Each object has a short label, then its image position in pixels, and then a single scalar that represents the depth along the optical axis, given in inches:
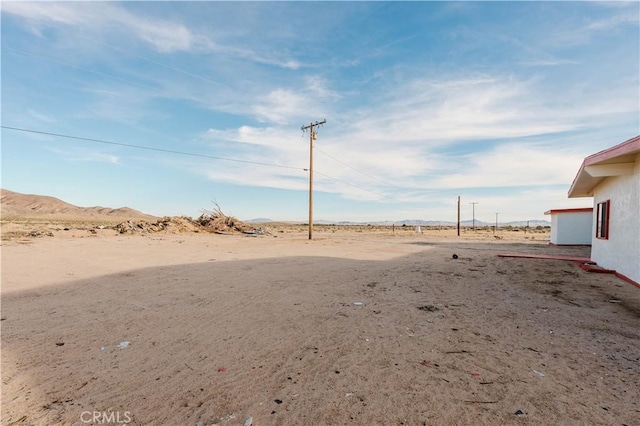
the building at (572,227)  783.0
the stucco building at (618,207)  297.4
